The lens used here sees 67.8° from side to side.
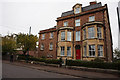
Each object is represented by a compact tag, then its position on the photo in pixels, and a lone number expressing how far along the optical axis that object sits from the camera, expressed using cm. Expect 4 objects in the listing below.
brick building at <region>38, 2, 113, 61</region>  1634
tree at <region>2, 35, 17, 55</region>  2434
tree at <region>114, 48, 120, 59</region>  3938
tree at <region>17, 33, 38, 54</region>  2166
